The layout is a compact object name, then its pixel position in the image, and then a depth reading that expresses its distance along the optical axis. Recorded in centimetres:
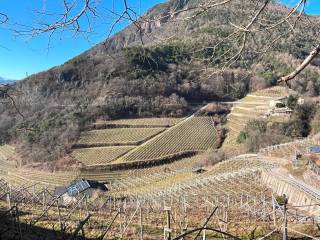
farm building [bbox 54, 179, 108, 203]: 3353
